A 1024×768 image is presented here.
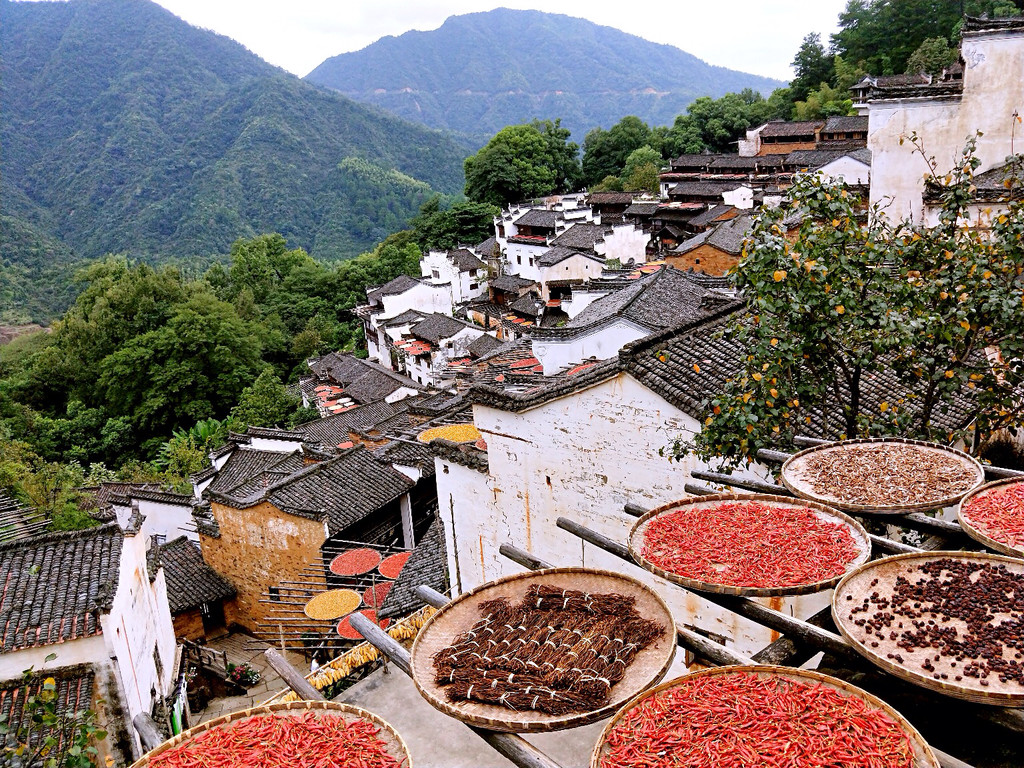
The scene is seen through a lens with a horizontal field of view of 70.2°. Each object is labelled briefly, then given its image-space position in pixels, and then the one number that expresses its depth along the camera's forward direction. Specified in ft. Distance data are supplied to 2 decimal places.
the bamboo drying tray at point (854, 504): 14.48
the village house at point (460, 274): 162.50
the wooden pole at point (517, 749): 9.60
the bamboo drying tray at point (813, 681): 8.47
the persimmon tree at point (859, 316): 22.20
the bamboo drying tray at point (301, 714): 9.87
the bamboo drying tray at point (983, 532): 12.30
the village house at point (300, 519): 51.06
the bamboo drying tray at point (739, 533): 11.82
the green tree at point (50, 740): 15.69
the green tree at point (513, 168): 201.26
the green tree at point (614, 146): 217.97
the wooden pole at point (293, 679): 11.41
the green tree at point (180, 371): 133.49
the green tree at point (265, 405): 120.26
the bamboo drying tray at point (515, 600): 9.82
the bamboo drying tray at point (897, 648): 9.11
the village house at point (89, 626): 29.40
